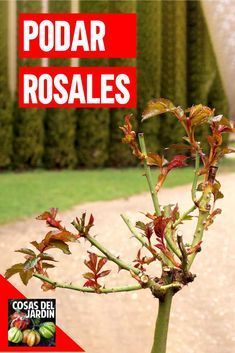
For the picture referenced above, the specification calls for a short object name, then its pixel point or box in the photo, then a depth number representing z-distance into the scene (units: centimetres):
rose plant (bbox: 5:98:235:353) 118
